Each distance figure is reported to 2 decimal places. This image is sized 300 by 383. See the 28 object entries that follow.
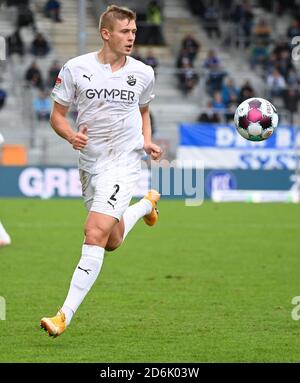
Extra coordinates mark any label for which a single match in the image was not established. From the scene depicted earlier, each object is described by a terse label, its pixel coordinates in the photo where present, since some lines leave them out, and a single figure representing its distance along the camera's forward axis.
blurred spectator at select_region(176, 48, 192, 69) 33.50
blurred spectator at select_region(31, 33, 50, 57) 32.84
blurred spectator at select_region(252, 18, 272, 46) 36.19
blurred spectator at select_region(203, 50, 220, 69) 33.56
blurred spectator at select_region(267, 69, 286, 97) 32.03
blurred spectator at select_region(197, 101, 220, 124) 30.27
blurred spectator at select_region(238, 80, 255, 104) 31.75
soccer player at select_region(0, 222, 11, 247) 15.00
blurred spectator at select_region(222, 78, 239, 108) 31.55
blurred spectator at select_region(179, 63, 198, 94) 32.66
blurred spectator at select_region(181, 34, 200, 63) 34.39
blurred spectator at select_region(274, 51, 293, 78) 33.91
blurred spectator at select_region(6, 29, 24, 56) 32.72
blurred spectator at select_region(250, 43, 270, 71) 35.08
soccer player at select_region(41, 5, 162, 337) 8.83
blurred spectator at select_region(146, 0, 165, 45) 35.98
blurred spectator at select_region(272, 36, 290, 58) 34.78
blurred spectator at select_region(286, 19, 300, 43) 36.38
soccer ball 9.84
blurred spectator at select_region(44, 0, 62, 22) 35.34
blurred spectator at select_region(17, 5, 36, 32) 34.31
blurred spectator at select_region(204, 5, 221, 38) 37.41
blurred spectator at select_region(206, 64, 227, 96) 32.56
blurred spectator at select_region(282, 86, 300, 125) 31.48
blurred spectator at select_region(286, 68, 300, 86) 33.13
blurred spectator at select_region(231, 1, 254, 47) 36.41
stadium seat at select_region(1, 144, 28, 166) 27.72
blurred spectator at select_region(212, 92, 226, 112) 31.06
